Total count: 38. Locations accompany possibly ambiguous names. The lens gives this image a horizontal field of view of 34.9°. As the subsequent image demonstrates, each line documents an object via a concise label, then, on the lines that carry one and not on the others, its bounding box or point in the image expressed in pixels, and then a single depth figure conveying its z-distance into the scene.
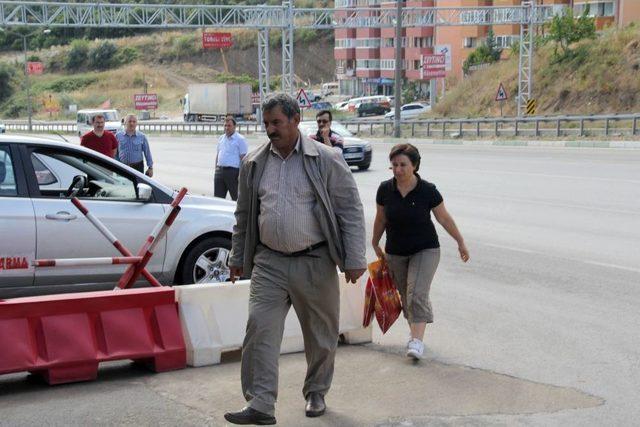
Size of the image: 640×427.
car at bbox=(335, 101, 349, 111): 88.71
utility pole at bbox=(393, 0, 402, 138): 44.80
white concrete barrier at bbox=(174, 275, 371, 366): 7.15
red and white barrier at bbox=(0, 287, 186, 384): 6.57
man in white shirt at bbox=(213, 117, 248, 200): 15.04
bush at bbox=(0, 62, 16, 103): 115.06
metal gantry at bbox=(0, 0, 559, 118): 54.47
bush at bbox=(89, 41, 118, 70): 124.25
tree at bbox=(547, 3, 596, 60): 58.19
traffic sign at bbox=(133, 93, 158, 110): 74.88
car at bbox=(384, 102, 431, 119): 76.00
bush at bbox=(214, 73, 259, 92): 107.75
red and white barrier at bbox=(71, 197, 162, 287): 7.51
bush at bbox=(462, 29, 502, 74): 84.00
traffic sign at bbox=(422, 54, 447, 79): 58.00
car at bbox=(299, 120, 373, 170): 27.50
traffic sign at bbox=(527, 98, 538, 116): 49.94
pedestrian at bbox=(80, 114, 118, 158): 14.23
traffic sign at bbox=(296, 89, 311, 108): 46.94
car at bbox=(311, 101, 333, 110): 79.53
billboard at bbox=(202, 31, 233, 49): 61.75
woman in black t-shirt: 7.40
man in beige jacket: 5.61
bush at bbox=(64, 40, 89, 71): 125.69
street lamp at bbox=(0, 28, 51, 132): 132.60
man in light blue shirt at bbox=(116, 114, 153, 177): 15.36
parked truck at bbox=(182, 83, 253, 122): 81.62
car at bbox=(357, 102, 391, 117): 83.57
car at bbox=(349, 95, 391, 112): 85.06
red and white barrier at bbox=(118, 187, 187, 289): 7.31
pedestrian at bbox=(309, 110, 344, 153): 13.16
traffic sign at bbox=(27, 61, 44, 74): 82.62
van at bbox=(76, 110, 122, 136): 55.46
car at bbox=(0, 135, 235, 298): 8.47
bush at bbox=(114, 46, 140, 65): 123.81
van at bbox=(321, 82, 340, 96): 113.66
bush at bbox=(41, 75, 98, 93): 117.75
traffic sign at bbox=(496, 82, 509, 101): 45.09
